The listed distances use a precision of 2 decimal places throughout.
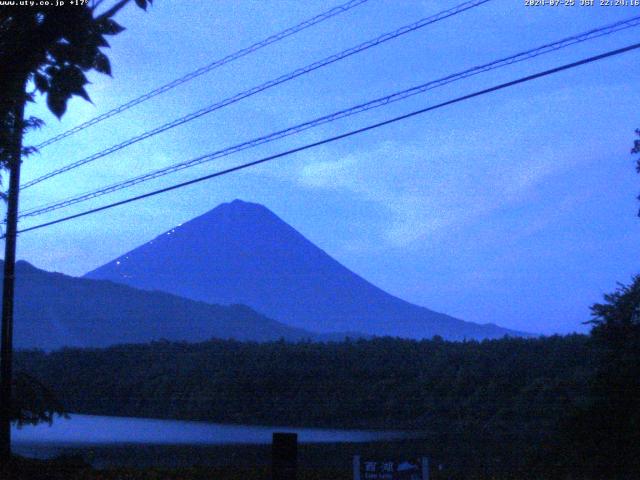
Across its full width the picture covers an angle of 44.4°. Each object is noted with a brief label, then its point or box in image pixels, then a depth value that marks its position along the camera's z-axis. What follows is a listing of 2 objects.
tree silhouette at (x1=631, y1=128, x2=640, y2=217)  14.82
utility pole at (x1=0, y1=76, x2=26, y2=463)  14.34
